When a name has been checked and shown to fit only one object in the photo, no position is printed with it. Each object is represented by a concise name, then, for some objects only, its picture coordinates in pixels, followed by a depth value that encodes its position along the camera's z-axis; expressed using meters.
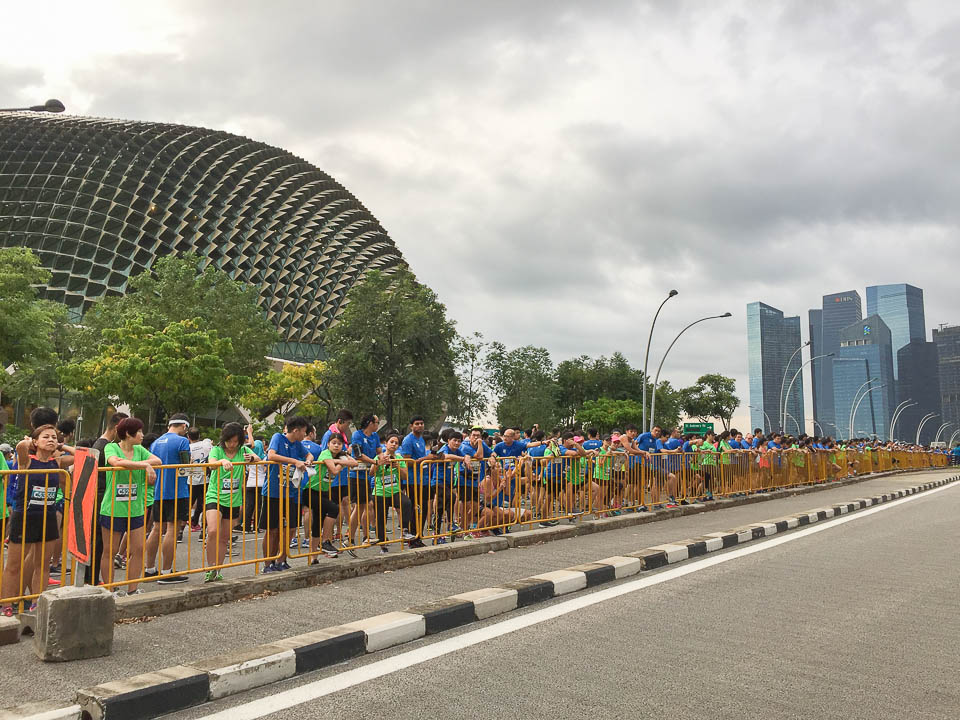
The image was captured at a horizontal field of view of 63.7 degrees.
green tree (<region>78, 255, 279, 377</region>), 34.69
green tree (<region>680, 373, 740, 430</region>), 77.56
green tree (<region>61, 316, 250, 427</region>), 27.89
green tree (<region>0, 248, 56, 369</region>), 27.80
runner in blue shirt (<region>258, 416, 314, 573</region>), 7.05
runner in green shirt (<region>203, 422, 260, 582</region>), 6.64
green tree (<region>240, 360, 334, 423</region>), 38.69
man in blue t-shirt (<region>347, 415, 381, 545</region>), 8.16
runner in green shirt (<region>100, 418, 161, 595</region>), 6.11
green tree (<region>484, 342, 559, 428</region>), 51.00
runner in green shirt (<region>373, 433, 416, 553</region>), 8.34
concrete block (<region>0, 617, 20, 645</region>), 4.80
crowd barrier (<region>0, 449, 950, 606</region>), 5.62
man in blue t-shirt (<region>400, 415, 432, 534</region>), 8.63
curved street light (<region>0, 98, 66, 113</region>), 13.06
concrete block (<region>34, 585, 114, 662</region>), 4.36
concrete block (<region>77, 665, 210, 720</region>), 3.51
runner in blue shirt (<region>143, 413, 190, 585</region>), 6.42
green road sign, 45.89
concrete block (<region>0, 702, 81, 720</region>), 3.37
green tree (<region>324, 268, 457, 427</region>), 30.12
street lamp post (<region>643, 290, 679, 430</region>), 30.21
